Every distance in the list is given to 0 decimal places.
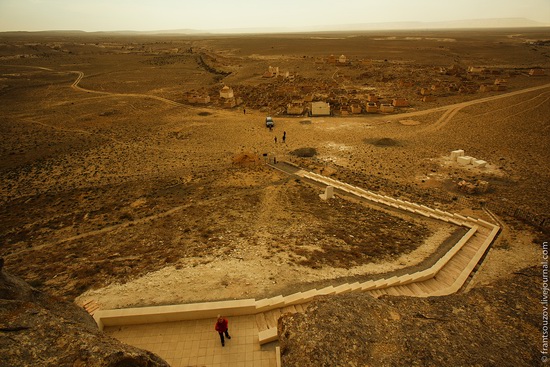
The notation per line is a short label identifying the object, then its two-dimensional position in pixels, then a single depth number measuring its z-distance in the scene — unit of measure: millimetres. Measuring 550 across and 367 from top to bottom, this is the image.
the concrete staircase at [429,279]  8485
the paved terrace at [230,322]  7266
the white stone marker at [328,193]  16219
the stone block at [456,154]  21516
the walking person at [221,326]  7113
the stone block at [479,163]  20375
